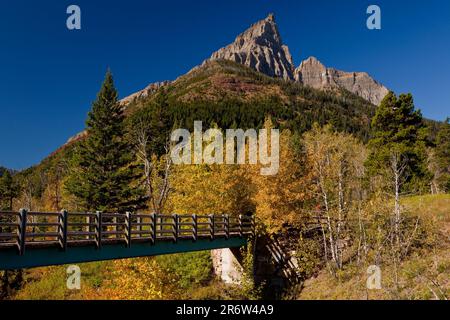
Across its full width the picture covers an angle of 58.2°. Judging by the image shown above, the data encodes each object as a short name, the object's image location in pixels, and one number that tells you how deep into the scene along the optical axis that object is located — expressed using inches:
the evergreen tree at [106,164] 1471.5
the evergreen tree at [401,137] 1365.7
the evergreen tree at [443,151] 2340.1
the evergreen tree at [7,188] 2316.7
